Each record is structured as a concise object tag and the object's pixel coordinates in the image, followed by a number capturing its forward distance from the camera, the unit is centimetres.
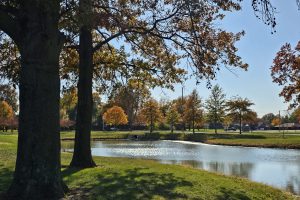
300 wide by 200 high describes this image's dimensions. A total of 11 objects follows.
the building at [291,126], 10916
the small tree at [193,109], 7181
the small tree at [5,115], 7179
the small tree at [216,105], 7275
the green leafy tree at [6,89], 1800
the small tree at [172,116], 7700
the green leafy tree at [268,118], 14088
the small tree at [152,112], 7283
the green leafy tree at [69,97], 2108
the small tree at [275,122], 11816
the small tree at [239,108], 6956
